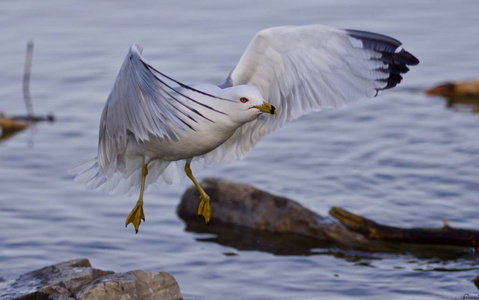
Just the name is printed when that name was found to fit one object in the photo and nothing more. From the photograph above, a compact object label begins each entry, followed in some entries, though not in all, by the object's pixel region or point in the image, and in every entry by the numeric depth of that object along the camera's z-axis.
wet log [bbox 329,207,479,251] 19.06
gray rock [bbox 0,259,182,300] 15.68
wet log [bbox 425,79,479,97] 29.58
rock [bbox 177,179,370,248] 20.17
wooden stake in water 29.33
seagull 14.05
